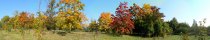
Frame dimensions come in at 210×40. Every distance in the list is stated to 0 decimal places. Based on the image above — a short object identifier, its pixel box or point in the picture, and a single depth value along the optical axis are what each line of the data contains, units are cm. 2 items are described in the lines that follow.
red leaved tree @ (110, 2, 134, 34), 1791
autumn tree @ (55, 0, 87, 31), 1659
